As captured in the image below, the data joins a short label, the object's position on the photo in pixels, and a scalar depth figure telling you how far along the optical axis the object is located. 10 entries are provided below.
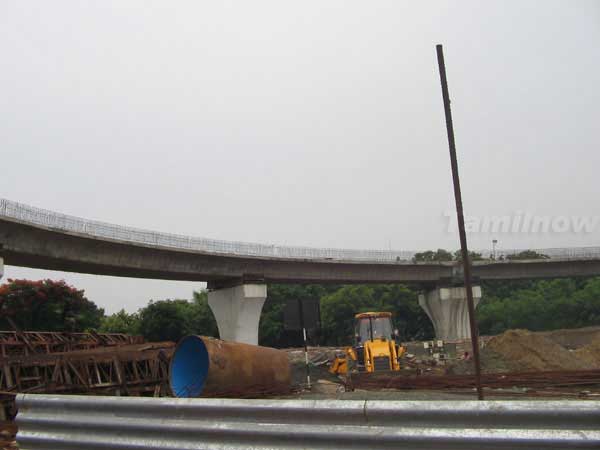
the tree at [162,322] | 58.03
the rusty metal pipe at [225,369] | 11.99
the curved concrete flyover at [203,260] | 28.00
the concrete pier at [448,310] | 54.53
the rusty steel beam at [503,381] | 13.82
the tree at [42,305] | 43.72
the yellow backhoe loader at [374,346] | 20.03
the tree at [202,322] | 66.88
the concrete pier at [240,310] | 41.00
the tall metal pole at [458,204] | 6.34
